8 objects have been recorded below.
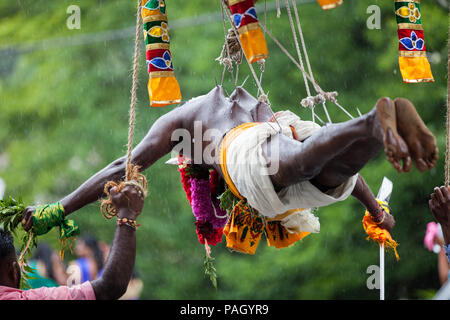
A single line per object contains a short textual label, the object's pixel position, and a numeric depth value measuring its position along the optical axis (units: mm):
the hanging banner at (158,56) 4949
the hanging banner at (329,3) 3738
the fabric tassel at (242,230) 5375
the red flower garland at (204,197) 5816
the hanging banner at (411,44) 4969
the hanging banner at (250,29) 4324
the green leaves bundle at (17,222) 4992
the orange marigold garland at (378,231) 6168
